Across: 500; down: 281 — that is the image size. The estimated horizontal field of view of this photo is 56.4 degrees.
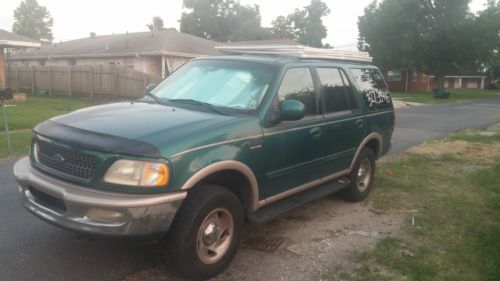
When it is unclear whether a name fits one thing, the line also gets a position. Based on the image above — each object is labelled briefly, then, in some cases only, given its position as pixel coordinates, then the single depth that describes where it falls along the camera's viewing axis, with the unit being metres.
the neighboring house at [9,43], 21.34
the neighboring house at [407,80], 46.88
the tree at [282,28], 74.50
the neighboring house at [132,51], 27.19
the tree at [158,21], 73.22
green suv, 3.38
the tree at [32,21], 79.31
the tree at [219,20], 63.31
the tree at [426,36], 40.16
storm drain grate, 4.59
